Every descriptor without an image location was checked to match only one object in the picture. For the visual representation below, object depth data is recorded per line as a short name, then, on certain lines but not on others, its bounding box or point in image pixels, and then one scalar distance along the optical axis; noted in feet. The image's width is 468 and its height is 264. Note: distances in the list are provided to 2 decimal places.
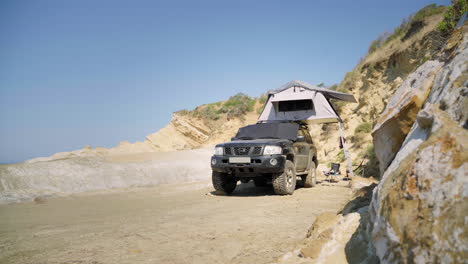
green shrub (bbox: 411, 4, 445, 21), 45.73
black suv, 23.09
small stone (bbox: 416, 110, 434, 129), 7.14
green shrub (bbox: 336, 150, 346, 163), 47.67
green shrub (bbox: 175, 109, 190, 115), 88.33
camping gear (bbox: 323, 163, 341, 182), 34.47
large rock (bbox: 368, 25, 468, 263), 5.04
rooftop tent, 33.35
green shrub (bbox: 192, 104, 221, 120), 87.86
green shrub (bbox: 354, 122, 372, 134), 47.39
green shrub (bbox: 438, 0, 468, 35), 33.76
